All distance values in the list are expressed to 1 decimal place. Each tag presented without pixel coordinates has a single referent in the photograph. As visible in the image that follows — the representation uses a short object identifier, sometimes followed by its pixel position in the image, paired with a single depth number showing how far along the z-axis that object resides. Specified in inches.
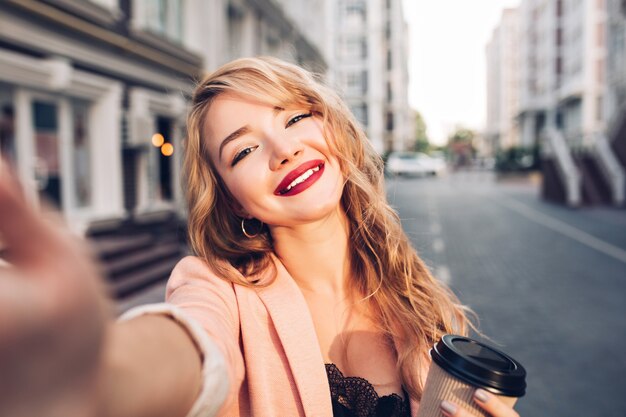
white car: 1423.5
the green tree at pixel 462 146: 1924.2
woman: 41.3
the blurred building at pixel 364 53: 2188.7
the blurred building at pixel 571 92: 751.1
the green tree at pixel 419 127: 4571.9
